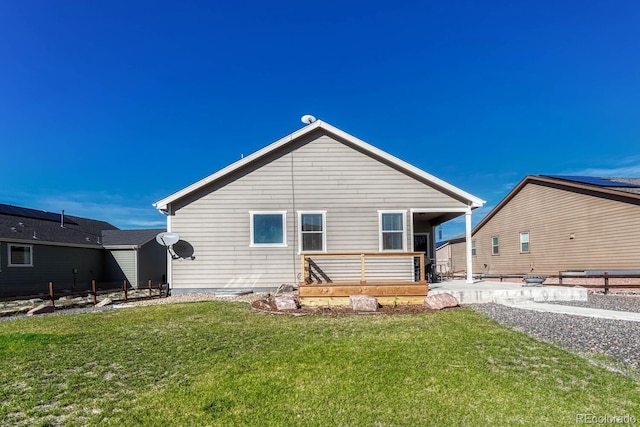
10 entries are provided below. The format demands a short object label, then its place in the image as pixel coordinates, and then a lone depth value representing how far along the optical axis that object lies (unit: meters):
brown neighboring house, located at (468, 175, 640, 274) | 14.07
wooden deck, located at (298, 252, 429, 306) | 8.90
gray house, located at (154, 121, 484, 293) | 11.46
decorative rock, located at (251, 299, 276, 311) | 8.72
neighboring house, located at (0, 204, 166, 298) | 15.91
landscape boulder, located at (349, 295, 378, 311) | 8.47
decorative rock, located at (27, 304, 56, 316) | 10.35
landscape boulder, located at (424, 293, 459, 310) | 8.65
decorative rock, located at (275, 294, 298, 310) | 8.48
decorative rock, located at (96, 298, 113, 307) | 11.43
